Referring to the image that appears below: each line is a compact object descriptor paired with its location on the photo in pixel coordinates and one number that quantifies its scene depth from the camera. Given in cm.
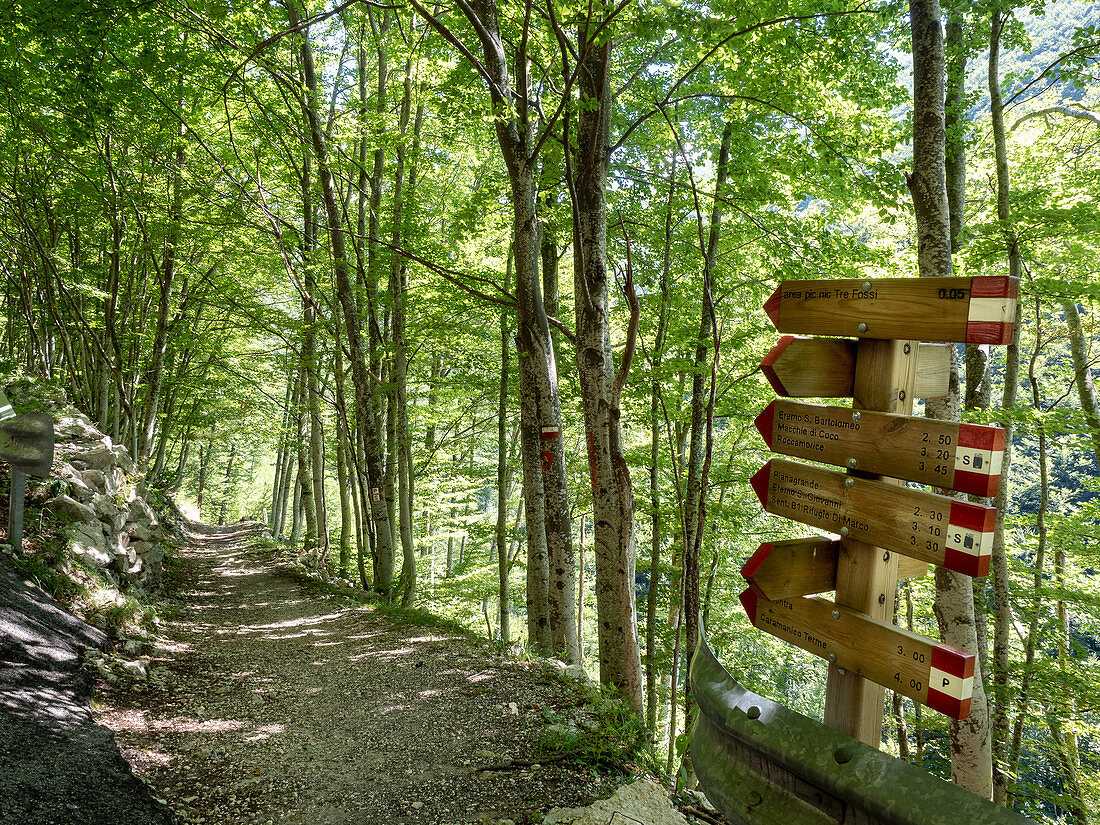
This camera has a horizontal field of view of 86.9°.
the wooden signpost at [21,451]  526
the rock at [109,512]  829
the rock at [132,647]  615
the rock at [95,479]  848
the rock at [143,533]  924
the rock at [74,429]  927
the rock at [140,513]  968
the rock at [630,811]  332
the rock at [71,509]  733
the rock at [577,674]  578
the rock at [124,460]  1046
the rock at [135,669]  549
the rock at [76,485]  791
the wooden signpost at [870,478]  196
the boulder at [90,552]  706
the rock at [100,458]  891
